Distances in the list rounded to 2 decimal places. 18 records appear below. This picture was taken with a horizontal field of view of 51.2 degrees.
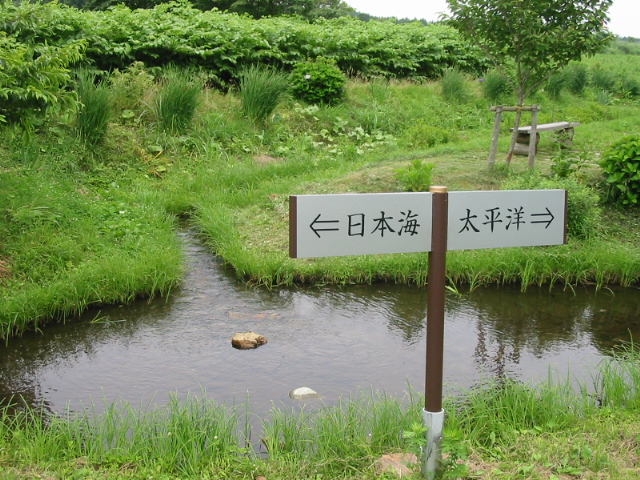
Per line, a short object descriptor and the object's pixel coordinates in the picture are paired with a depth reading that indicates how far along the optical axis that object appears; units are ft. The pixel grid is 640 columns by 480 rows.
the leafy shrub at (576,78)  51.96
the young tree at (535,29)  25.48
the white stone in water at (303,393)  13.98
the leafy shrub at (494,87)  47.06
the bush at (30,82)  17.08
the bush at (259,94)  36.32
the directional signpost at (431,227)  8.87
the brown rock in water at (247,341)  16.56
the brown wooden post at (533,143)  27.86
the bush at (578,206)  23.16
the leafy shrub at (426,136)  36.55
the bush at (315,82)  39.70
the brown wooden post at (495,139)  26.53
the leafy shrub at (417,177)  25.05
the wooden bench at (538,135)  30.61
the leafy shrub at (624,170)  24.85
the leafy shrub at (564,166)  25.07
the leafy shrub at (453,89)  45.32
